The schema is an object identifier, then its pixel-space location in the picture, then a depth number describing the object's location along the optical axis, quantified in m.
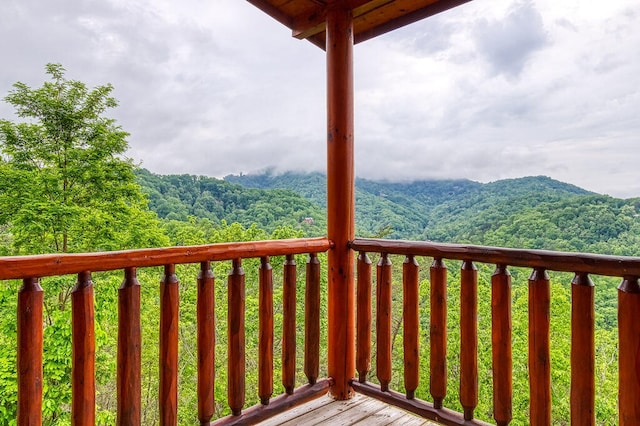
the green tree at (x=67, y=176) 7.32
